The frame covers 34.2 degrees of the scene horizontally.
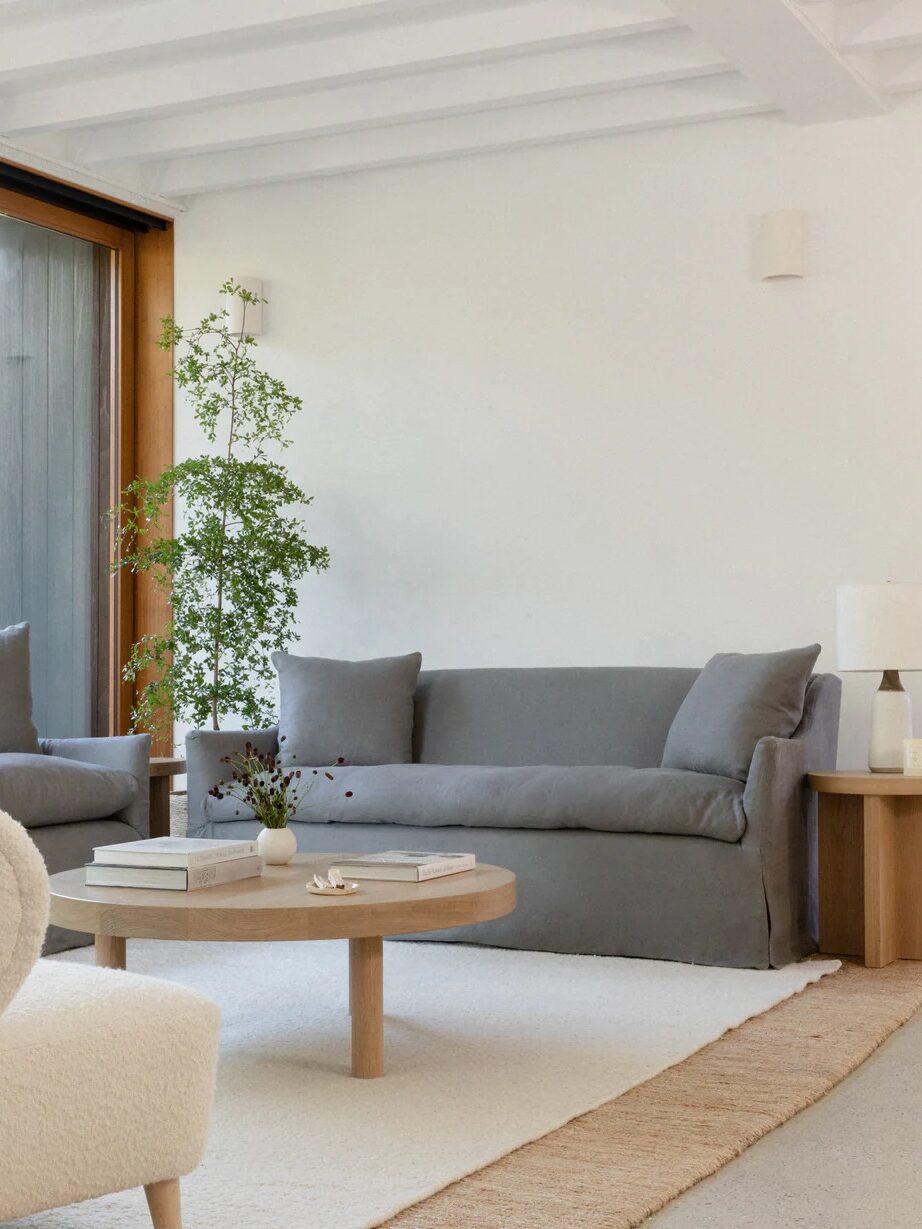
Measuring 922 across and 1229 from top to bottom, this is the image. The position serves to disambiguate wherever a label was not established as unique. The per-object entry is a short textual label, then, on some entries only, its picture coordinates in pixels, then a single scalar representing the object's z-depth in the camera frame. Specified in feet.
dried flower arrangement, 11.96
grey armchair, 14.47
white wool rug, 7.80
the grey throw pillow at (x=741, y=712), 14.69
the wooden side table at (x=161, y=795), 16.62
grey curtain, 20.08
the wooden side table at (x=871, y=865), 14.07
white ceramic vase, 11.89
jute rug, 7.47
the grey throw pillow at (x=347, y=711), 17.24
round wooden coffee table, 9.80
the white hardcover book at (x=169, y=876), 10.59
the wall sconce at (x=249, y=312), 21.12
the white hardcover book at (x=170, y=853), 10.65
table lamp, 14.84
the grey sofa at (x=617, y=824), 13.99
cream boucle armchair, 5.52
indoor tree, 19.12
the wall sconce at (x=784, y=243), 17.74
